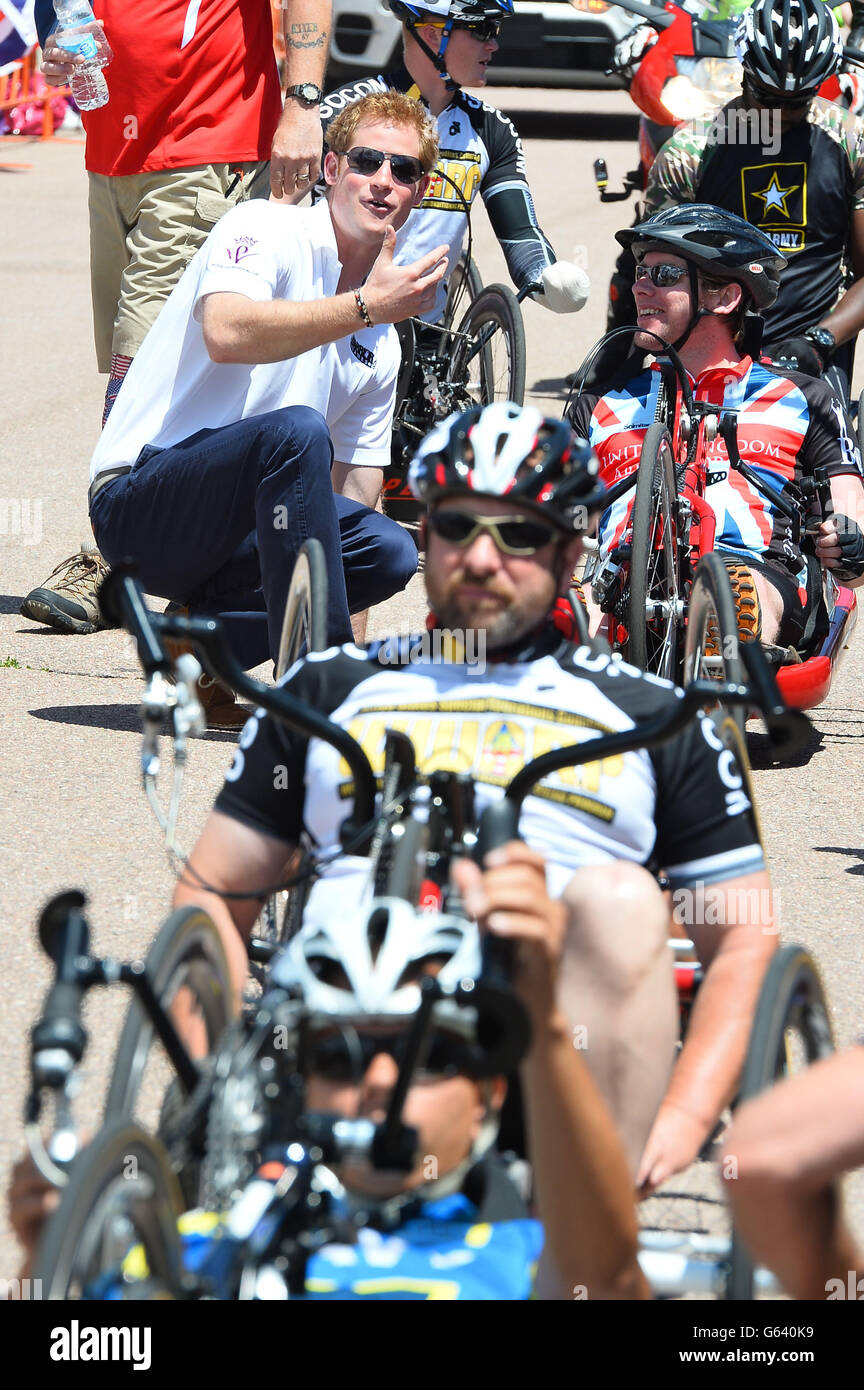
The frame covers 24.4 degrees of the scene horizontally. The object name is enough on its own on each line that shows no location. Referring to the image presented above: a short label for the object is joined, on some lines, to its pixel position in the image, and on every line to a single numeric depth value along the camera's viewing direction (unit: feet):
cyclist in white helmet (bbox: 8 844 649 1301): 7.45
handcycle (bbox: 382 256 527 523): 26.02
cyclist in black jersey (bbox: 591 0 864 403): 22.21
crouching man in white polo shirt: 15.55
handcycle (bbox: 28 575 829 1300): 6.95
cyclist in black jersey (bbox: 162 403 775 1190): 9.53
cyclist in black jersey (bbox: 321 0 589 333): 24.53
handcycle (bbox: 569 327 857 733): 17.62
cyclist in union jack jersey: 18.92
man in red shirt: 19.93
